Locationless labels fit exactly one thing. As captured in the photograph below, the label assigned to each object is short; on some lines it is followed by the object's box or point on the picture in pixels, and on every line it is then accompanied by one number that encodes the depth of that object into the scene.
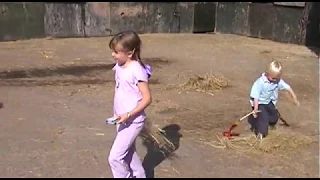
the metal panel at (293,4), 14.98
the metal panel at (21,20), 14.33
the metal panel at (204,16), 16.63
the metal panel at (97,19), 15.31
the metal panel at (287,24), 15.12
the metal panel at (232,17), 16.42
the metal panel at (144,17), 15.71
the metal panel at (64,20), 14.84
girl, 4.47
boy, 6.16
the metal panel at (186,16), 16.45
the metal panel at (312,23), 14.87
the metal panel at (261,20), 15.76
